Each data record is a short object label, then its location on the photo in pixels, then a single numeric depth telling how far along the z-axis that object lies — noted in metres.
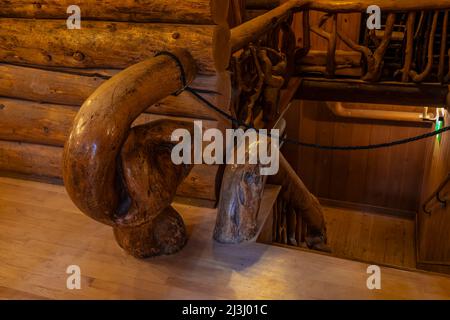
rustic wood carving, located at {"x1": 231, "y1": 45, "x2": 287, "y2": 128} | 2.82
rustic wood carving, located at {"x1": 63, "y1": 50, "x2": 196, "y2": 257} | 1.62
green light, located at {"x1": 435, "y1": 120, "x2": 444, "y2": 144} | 5.00
